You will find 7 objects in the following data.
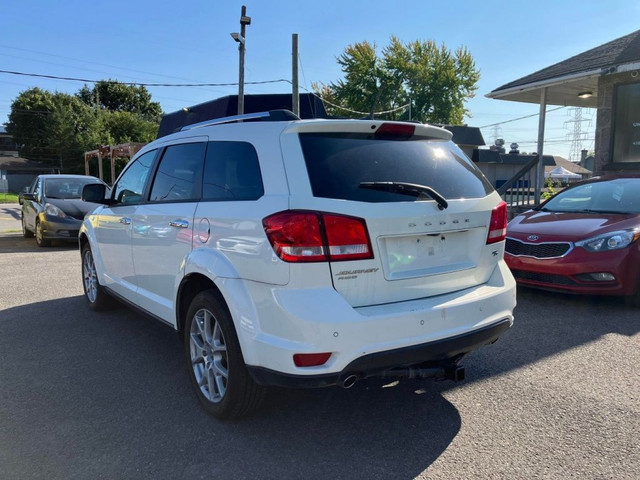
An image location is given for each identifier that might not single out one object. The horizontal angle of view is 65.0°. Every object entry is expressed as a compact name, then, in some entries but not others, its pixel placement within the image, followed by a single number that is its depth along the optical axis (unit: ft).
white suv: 8.29
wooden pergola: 75.36
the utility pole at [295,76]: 58.39
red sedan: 17.31
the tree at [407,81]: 148.97
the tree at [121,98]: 209.05
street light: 61.99
